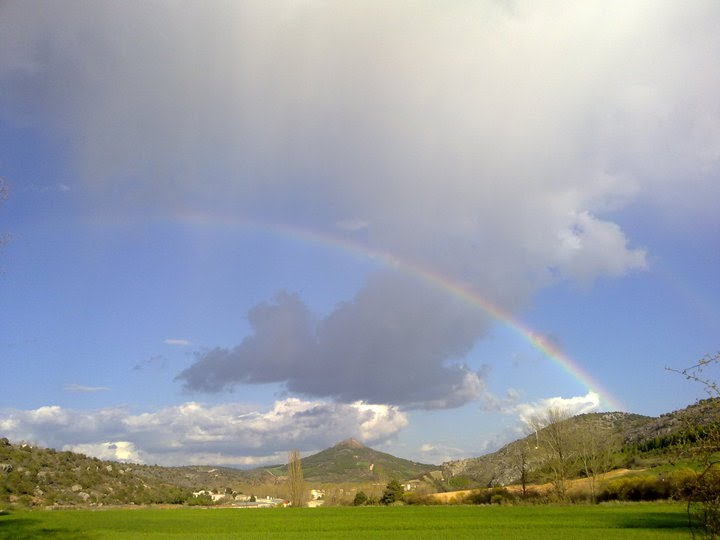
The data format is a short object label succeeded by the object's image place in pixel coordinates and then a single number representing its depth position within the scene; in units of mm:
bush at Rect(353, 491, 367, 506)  93525
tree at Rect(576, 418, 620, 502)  75688
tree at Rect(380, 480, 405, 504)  89062
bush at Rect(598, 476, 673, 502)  62384
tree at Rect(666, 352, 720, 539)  8798
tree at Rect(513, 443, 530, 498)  82669
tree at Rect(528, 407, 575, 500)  71250
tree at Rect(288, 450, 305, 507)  97625
